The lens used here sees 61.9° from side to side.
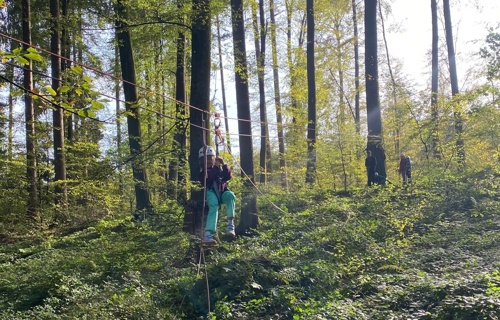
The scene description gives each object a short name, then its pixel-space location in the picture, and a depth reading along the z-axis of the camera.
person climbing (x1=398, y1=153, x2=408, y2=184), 15.38
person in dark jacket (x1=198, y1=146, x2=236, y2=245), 7.27
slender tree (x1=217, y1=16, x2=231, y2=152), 27.43
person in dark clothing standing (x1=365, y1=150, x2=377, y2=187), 13.14
